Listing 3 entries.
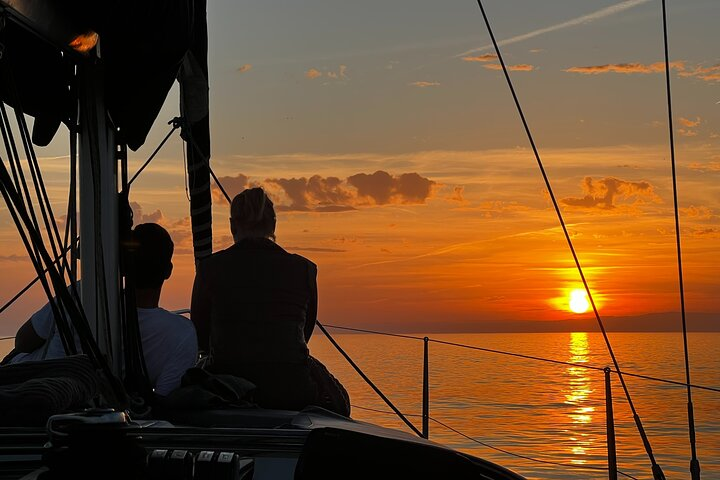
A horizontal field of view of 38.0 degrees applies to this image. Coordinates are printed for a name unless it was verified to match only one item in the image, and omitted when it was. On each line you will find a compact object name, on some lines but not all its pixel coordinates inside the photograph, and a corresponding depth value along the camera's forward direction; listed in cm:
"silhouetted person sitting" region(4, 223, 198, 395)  418
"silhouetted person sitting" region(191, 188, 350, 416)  432
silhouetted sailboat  218
